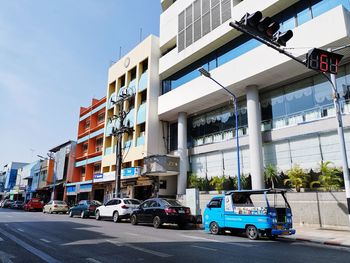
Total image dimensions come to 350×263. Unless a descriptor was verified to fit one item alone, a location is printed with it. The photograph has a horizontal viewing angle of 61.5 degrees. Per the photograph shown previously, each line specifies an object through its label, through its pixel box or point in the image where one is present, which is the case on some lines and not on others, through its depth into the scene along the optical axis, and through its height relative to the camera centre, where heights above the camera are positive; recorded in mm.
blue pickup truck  11742 -430
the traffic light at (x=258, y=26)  6727 +4085
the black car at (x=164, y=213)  16047 -424
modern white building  17953 +8757
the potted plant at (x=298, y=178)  17656 +1704
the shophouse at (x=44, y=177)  55719 +5122
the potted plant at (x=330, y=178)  15969 +1522
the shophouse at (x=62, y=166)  47750 +6234
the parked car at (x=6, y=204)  52288 -128
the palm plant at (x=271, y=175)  19953 +2047
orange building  40938 +7913
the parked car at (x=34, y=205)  39750 -195
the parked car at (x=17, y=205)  46609 -248
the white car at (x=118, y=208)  20241 -238
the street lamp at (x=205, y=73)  18109 +8004
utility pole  26366 +7114
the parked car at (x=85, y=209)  24781 -399
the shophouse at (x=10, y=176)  81181 +7365
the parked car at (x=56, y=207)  33156 -353
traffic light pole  11979 +2662
